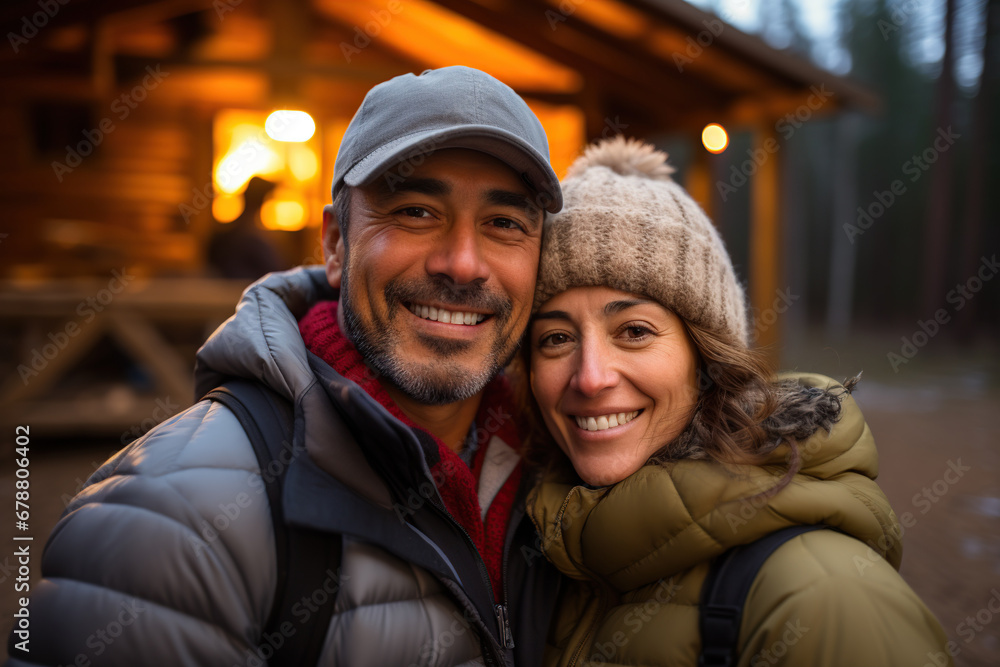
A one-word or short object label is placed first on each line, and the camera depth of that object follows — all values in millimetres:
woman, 567
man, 537
